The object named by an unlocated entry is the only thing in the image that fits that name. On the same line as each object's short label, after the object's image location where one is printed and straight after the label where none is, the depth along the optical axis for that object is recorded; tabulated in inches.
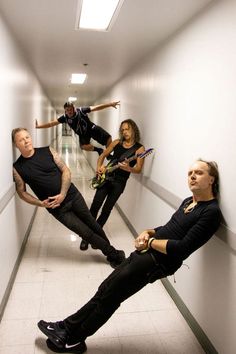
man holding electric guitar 147.9
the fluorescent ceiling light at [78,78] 213.9
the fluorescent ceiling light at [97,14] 87.0
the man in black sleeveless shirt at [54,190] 117.2
